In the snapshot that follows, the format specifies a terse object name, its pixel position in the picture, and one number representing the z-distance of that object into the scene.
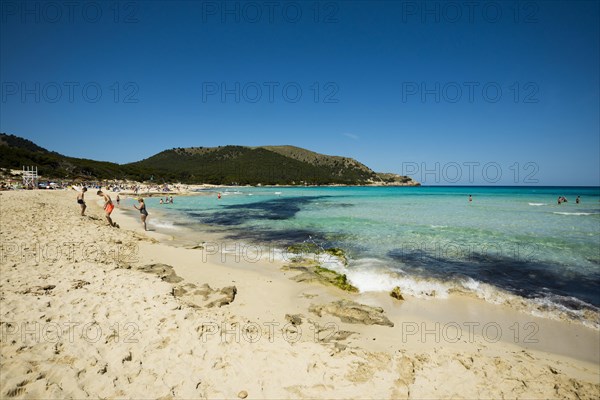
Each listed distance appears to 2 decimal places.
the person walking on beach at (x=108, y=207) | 16.22
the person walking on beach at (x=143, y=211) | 16.98
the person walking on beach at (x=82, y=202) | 17.58
